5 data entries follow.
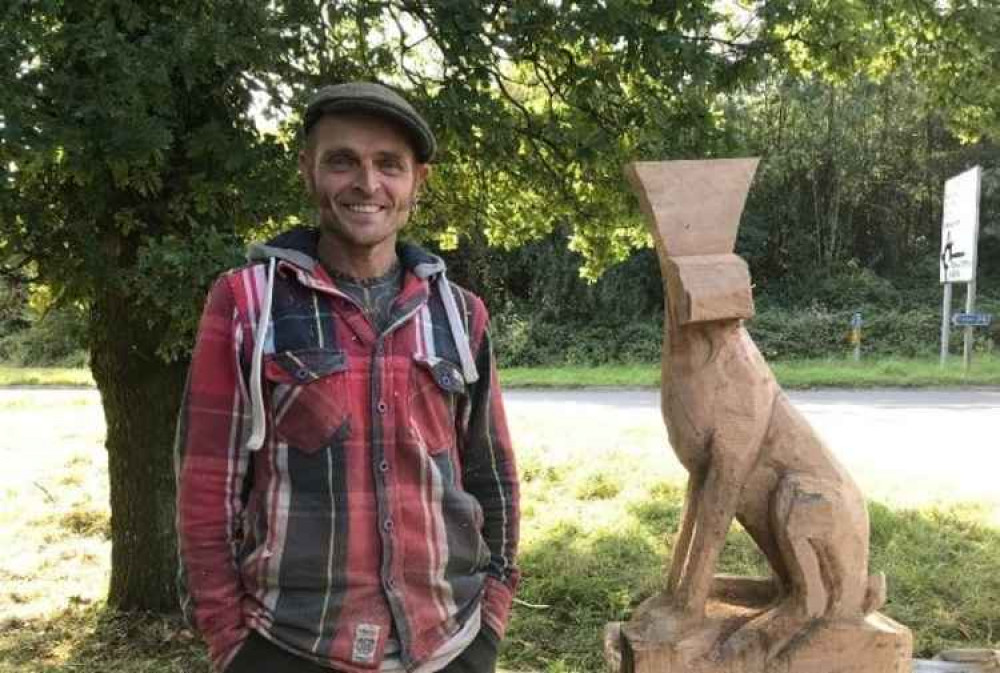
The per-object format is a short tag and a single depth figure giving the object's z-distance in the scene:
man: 1.49
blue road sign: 12.41
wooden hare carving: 2.44
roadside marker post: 15.43
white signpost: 12.48
